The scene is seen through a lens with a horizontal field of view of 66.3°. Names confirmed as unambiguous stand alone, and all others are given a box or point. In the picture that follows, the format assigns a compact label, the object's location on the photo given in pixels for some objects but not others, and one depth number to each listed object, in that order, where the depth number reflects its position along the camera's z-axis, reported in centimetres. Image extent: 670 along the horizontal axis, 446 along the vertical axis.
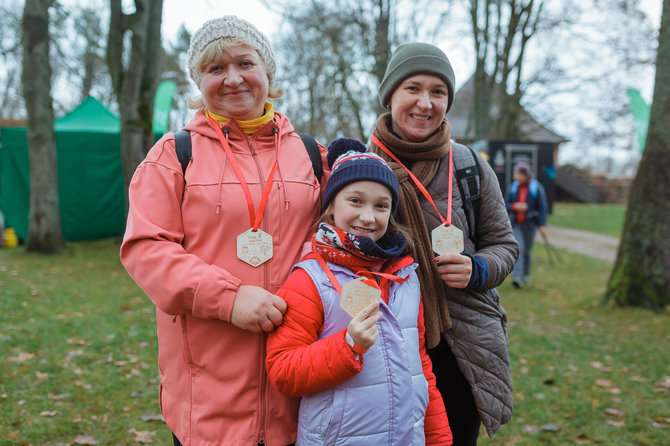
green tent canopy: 1273
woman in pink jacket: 164
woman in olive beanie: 205
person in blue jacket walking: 902
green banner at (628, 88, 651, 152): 1101
